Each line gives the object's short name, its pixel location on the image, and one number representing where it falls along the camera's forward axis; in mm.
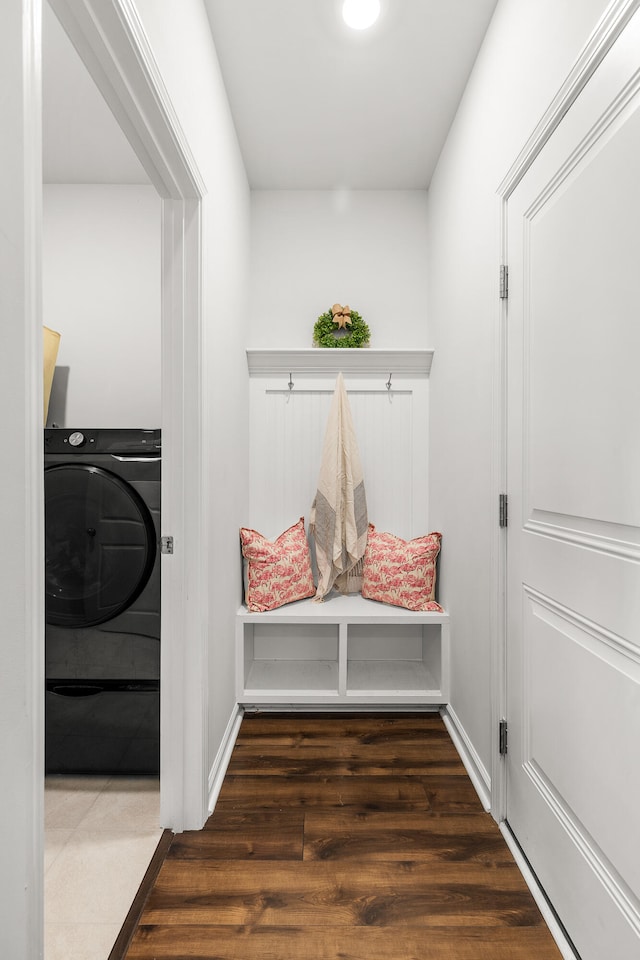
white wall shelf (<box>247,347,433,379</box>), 2834
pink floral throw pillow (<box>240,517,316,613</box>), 2582
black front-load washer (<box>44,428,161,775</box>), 1916
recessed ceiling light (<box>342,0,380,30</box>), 1776
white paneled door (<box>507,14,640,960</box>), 1079
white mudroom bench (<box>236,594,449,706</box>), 2523
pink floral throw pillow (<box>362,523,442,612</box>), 2617
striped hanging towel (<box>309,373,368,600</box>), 2715
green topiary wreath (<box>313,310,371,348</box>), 2846
